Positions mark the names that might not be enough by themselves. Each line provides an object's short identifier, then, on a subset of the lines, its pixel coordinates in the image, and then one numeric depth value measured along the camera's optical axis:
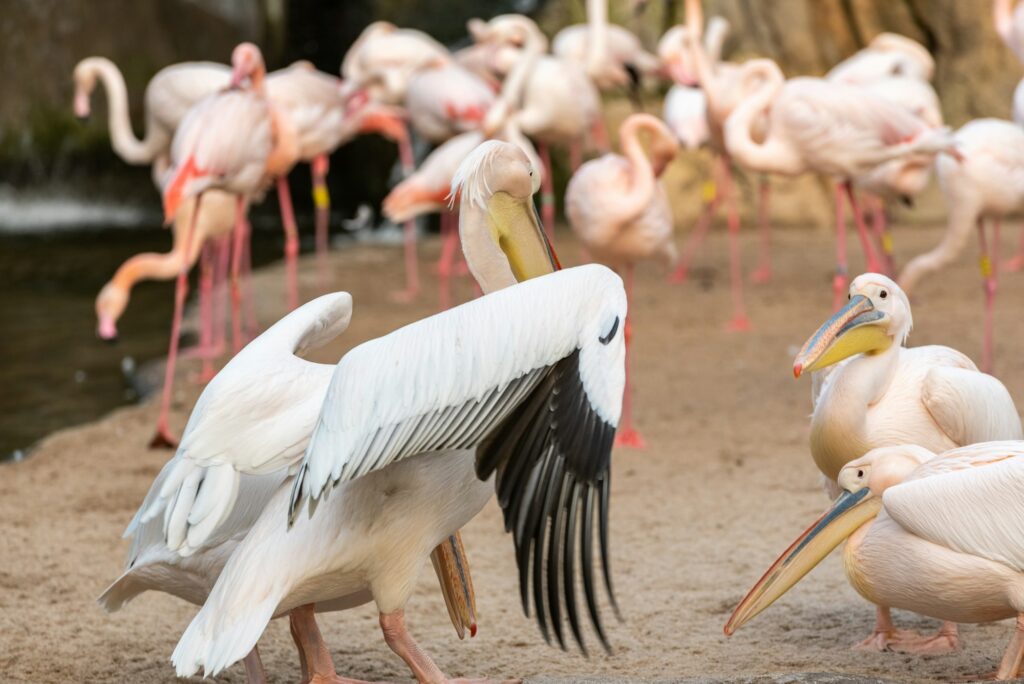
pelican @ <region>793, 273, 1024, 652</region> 7.60
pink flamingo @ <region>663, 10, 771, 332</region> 18.04
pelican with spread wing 5.73
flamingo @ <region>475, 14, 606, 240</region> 20.47
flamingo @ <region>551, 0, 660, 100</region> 22.23
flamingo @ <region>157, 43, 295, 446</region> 13.94
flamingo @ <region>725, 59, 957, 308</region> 15.42
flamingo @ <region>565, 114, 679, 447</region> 13.75
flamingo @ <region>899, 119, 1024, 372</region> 14.33
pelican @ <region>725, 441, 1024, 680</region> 6.50
